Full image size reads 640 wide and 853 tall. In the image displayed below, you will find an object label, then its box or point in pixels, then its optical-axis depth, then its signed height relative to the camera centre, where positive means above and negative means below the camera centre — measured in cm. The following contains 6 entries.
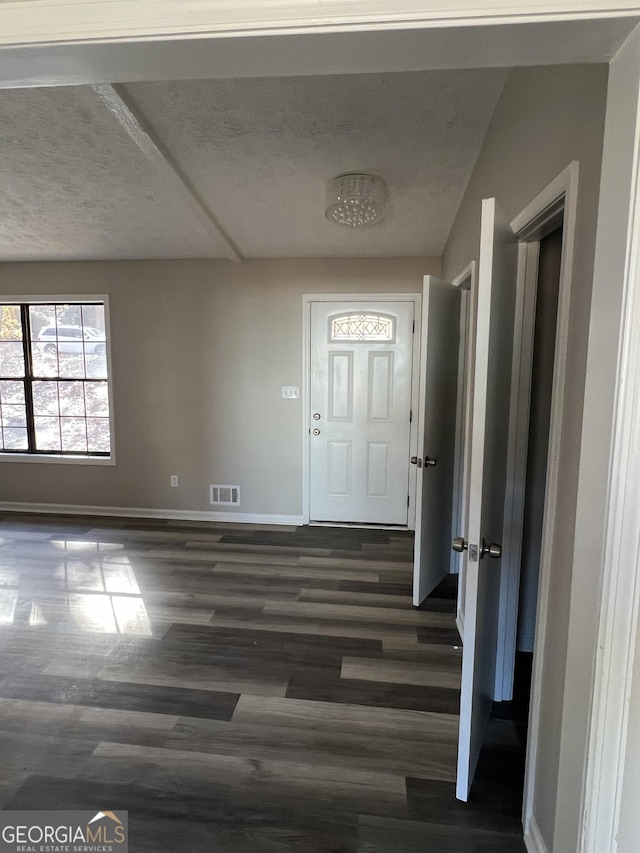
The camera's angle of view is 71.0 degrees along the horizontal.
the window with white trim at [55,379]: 429 +4
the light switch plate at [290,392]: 403 -5
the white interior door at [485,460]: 131 -23
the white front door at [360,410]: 387 -20
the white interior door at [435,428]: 256 -24
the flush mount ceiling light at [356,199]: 262 +113
